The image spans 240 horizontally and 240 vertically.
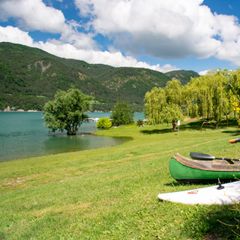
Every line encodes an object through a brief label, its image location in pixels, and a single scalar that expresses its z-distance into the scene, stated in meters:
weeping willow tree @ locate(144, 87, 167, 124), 50.57
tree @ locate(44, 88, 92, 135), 64.75
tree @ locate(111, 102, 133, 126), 84.09
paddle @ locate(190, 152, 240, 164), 9.61
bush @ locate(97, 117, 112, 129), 79.37
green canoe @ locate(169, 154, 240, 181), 9.14
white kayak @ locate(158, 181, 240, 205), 7.48
